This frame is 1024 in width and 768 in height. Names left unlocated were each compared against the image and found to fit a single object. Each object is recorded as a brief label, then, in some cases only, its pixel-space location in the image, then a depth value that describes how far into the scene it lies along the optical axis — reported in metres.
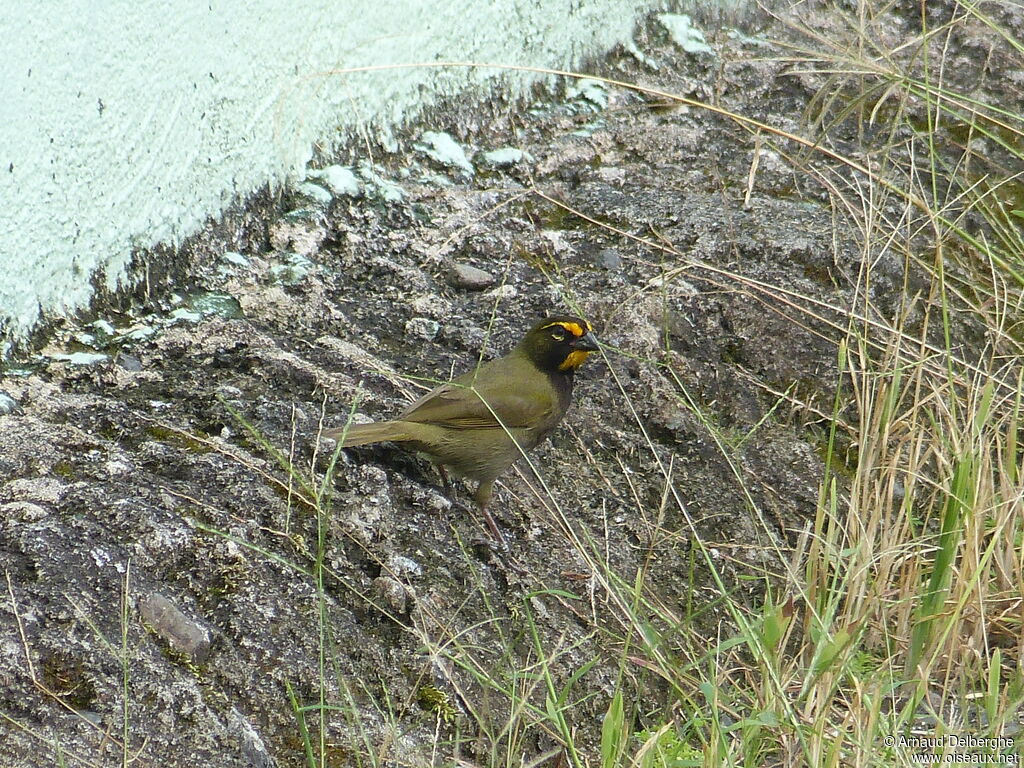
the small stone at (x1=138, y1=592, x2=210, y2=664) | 5.57
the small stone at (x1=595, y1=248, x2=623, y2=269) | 9.16
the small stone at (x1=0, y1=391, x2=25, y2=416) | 6.64
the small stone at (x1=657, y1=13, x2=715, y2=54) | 11.35
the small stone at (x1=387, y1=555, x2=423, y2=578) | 6.48
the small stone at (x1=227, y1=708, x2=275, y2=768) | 5.25
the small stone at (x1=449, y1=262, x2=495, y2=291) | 8.79
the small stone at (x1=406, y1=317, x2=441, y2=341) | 8.31
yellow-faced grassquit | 7.56
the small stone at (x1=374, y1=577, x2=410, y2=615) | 6.27
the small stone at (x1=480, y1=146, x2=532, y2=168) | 9.79
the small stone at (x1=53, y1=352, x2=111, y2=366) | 7.16
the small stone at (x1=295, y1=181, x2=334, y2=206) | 8.75
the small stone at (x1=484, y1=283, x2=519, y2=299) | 8.84
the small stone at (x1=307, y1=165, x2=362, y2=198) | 8.88
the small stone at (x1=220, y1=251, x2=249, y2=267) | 8.20
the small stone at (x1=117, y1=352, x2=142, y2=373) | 7.27
